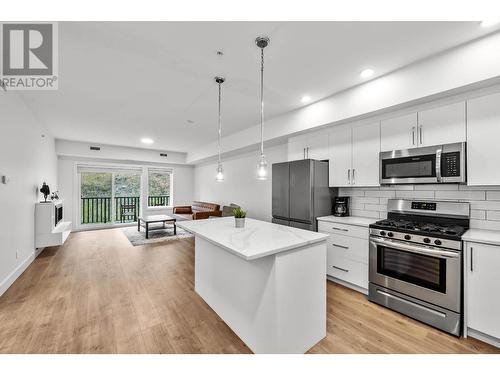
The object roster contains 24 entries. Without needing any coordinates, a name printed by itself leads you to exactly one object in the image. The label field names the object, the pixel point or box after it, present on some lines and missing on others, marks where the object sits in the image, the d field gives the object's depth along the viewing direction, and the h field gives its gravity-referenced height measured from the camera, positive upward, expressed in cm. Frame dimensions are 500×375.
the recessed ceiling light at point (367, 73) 244 +133
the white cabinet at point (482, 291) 183 -91
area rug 539 -135
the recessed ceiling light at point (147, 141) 597 +133
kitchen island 161 -85
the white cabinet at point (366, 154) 285 +46
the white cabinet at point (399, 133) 251 +67
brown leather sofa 610 -77
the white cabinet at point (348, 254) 271 -89
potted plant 241 -35
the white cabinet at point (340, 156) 315 +48
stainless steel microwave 218 +25
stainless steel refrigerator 322 -9
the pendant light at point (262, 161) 197 +28
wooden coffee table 582 -90
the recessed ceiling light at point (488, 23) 175 +135
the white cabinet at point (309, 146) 347 +71
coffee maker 336 -30
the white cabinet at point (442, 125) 218 +67
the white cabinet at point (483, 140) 199 +45
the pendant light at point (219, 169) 270 +24
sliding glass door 702 -29
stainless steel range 202 -79
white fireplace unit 407 -77
